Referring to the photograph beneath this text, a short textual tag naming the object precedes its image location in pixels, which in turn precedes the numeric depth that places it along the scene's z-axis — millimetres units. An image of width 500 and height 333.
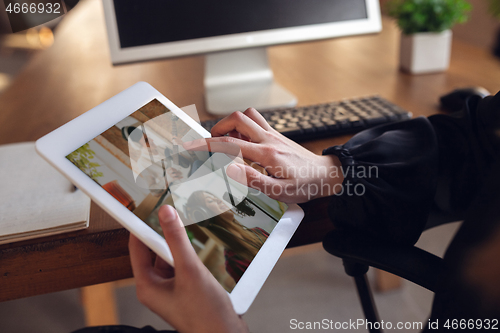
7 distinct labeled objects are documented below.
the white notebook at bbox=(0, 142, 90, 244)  500
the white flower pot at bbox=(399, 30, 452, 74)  997
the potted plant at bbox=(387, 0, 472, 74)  980
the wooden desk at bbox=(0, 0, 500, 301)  505
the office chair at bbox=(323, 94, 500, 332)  496
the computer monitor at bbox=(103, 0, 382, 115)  799
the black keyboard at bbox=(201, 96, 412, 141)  695
